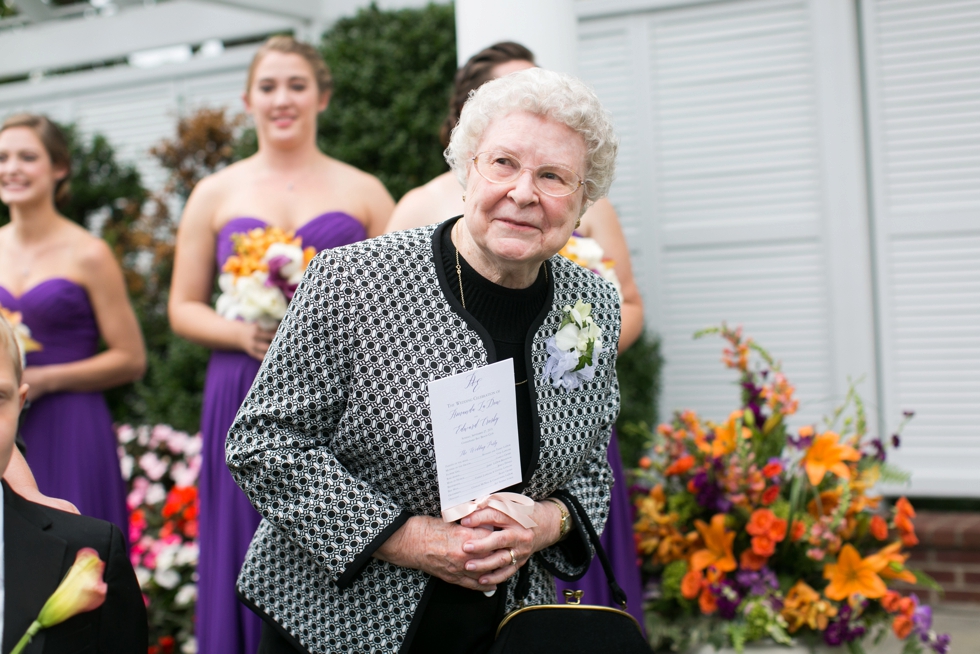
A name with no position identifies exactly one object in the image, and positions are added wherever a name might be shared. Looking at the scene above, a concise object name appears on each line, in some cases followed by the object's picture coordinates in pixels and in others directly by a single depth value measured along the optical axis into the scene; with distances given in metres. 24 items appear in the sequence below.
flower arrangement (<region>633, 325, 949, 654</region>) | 3.05
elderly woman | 1.71
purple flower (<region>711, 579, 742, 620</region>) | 3.13
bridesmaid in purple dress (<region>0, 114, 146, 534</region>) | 3.45
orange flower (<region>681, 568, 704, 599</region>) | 3.19
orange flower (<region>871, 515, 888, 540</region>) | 3.10
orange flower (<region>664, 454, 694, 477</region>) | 3.33
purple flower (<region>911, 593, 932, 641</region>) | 3.08
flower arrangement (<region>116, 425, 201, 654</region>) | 3.97
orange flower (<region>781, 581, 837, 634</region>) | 3.03
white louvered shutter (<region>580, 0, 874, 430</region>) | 4.81
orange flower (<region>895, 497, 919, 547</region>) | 3.17
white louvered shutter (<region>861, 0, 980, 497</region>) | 4.57
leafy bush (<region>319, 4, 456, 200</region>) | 4.88
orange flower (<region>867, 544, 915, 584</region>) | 3.02
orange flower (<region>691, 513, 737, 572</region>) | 3.17
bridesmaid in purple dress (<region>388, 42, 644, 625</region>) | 3.02
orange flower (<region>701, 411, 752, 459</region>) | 3.29
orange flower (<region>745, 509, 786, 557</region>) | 3.06
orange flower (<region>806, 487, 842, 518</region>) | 3.16
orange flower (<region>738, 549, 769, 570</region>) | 3.15
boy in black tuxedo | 1.36
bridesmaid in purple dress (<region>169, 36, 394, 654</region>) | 2.99
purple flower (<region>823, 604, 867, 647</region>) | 3.02
